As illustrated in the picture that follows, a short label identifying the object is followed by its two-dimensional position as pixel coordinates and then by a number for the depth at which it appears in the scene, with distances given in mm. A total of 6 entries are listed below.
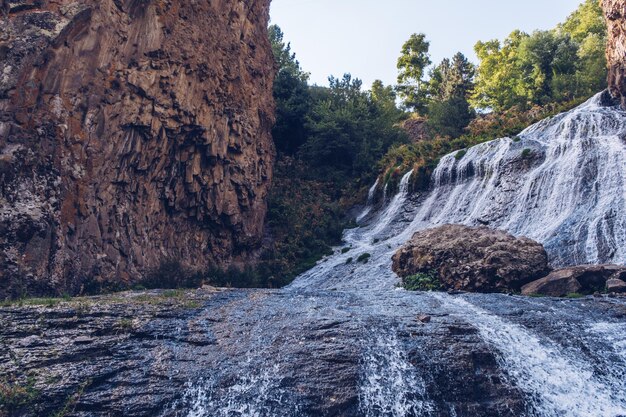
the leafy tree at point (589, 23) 41219
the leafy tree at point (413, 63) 55875
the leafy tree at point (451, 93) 36594
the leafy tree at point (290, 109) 33875
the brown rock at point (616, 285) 11598
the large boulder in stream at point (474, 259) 13586
